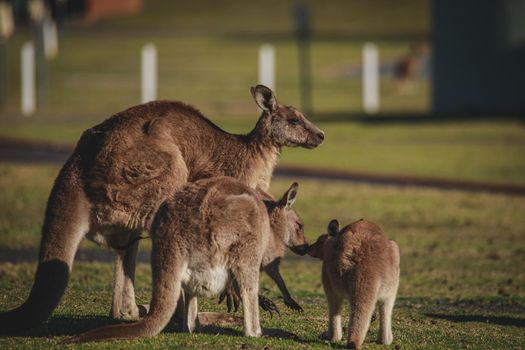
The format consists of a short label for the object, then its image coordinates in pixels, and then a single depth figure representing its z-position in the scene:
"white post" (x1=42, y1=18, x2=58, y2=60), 51.16
